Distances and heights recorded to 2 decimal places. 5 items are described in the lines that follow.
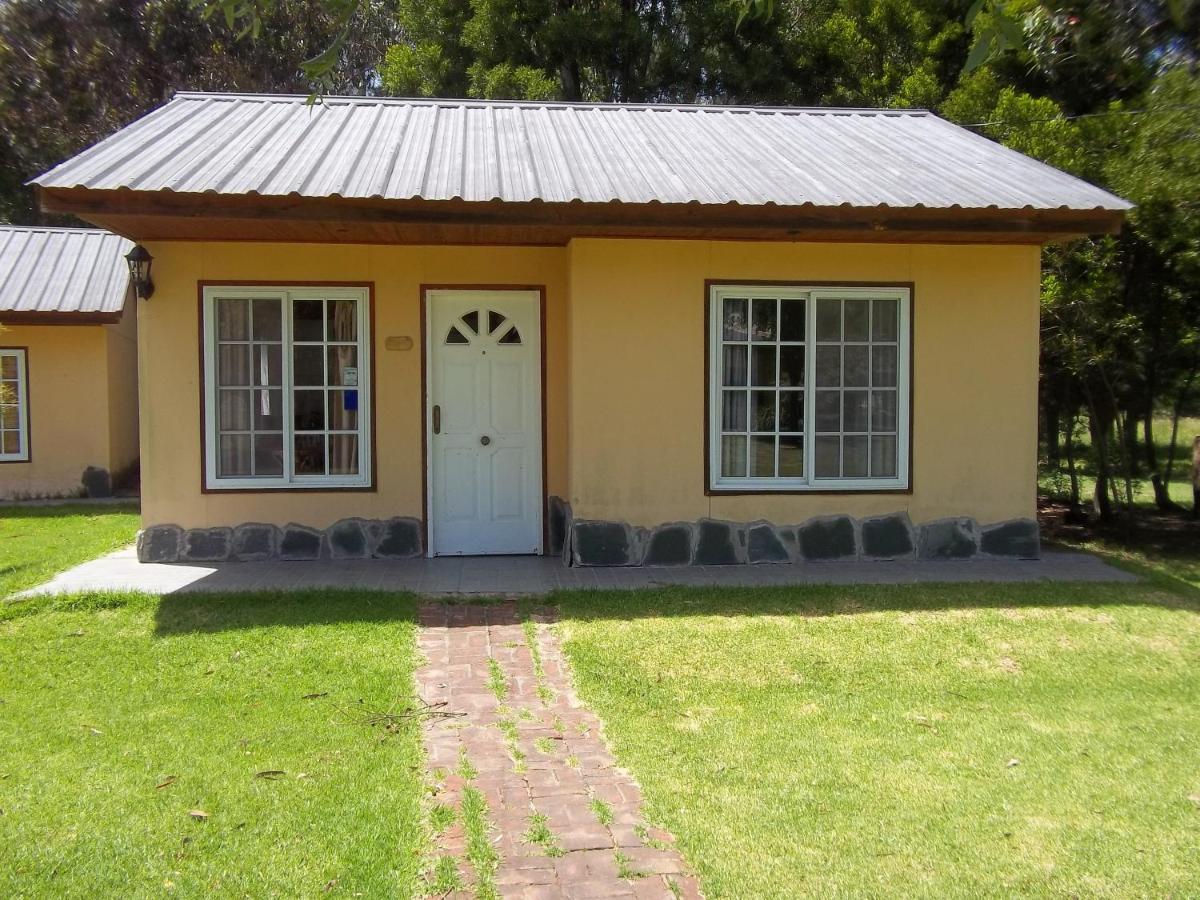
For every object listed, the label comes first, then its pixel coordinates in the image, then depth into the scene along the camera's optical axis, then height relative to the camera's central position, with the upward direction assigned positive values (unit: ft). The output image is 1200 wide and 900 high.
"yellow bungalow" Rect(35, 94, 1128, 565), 27.17 +1.34
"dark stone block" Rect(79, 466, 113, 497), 45.21 -2.63
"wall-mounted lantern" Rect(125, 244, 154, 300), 26.78 +4.04
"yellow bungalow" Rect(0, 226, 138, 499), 44.04 +1.44
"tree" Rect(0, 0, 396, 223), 69.21 +24.87
